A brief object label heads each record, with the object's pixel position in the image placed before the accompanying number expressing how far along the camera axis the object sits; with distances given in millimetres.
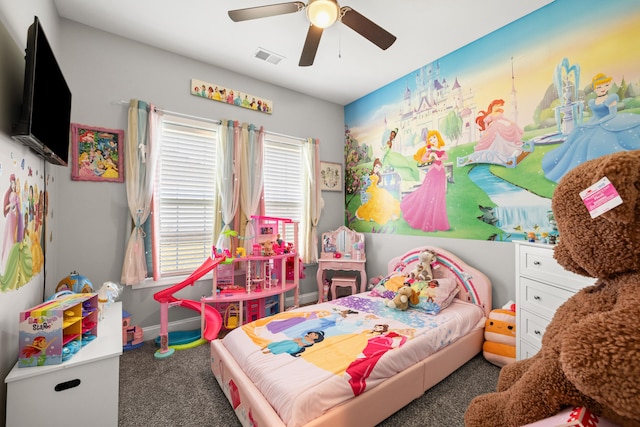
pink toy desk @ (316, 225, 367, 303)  3797
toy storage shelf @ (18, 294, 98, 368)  1306
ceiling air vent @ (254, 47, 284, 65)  2975
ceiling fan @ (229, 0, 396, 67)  1828
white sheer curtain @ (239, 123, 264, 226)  3404
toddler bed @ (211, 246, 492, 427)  1441
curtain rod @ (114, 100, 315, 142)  2770
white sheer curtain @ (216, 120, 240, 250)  3264
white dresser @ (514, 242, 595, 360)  1815
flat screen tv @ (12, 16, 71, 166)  1338
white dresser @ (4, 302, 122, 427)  1237
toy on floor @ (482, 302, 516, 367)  2264
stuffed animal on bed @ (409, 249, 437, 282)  2943
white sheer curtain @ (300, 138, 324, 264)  3998
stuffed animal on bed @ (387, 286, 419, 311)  2584
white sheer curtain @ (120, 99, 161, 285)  2723
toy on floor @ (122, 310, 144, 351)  2618
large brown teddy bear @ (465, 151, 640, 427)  508
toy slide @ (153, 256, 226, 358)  2590
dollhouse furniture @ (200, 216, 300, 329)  2971
